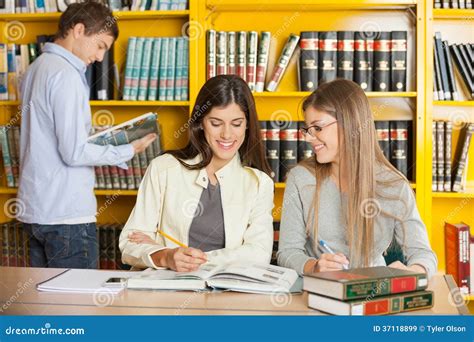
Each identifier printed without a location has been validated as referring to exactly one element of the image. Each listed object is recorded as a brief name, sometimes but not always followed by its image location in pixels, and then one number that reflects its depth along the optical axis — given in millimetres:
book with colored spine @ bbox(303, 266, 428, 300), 1405
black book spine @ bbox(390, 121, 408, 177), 3102
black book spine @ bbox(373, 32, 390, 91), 3092
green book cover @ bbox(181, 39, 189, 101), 3172
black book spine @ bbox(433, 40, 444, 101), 3121
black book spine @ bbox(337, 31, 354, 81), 3111
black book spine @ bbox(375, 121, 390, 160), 3105
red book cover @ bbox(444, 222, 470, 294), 3158
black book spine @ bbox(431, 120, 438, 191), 3111
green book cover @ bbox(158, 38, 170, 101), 3184
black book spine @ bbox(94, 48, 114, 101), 3264
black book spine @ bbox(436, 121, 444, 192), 3109
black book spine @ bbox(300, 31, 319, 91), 3113
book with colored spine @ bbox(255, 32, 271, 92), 3168
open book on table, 1651
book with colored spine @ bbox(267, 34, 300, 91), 3201
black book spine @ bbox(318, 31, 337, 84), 3107
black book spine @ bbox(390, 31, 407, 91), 3082
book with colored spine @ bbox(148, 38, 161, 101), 3197
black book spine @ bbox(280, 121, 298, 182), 3146
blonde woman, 1980
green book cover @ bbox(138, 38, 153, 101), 3203
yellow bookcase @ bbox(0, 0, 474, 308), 3072
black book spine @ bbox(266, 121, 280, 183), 3146
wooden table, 1490
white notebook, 1672
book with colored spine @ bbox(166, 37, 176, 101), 3182
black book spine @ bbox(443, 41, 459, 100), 3131
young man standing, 2639
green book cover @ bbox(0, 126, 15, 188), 3309
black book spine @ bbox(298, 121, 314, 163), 3146
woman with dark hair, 2180
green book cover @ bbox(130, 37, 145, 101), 3211
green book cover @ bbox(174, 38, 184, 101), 3182
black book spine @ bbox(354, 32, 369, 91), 3105
